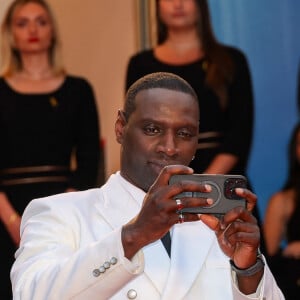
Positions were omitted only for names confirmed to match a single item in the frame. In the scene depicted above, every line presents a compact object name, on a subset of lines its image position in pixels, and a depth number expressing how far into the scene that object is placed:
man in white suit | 6.47
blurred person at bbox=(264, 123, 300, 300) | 12.35
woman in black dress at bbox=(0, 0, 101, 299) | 12.03
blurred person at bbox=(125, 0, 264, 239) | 11.77
